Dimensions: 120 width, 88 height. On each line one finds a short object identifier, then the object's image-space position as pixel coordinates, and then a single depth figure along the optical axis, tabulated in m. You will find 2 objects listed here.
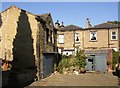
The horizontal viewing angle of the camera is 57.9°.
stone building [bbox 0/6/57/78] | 12.98
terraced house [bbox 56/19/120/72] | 17.61
